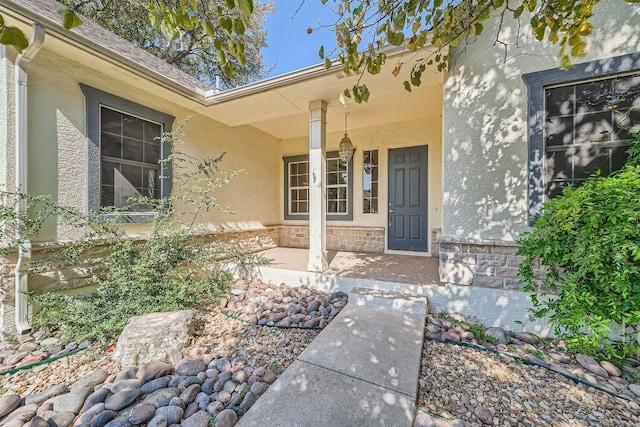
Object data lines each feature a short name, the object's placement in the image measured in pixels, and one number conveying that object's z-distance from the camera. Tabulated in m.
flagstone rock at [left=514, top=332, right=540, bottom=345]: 2.77
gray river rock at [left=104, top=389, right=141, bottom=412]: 1.83
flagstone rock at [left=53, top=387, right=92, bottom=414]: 1.86
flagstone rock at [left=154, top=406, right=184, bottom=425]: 1.71
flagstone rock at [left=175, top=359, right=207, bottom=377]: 2.22
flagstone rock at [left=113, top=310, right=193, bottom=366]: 2.38
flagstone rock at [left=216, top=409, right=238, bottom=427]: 1.66
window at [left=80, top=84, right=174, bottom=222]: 3.55
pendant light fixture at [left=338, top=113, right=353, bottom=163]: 5.26
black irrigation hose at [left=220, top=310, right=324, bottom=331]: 2.91
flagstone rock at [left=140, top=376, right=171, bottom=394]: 2.00
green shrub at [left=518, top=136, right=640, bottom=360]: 2.01
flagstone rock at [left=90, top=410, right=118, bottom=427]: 1.68
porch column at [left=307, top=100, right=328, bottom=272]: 4.20
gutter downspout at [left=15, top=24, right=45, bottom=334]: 2.88
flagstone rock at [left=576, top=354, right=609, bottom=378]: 2.28
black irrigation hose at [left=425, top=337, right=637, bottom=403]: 2.02
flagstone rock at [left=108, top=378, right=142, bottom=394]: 1.99
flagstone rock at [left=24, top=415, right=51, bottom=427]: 1.63
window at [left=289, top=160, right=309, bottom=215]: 6.95
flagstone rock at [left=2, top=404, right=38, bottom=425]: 1.76
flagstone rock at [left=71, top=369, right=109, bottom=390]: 2.10
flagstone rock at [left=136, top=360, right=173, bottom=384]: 2.15
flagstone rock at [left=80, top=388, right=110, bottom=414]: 1.88
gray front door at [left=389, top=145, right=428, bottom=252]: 5.55
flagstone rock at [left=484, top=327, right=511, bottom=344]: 2.76
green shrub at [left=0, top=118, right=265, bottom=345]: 2.94
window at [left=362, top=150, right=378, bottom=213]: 6.05
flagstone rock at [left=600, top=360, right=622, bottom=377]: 2.26
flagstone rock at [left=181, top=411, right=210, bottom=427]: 1.66
